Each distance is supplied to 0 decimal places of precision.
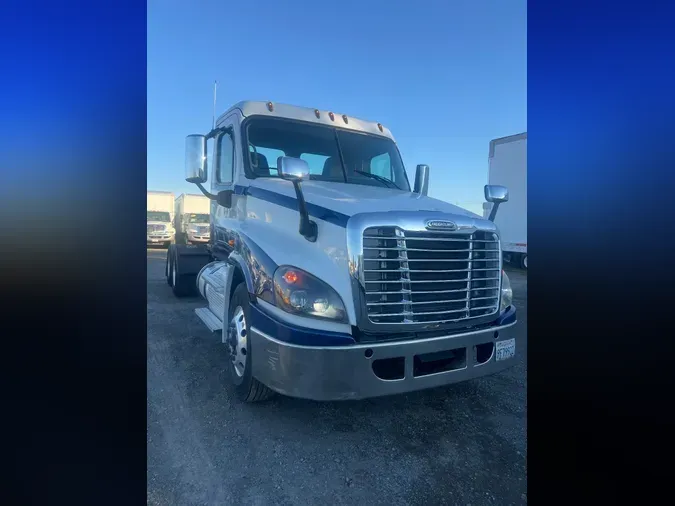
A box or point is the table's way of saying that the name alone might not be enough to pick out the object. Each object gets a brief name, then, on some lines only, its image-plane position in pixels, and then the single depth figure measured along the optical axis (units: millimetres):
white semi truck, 2514
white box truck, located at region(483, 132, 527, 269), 10148
